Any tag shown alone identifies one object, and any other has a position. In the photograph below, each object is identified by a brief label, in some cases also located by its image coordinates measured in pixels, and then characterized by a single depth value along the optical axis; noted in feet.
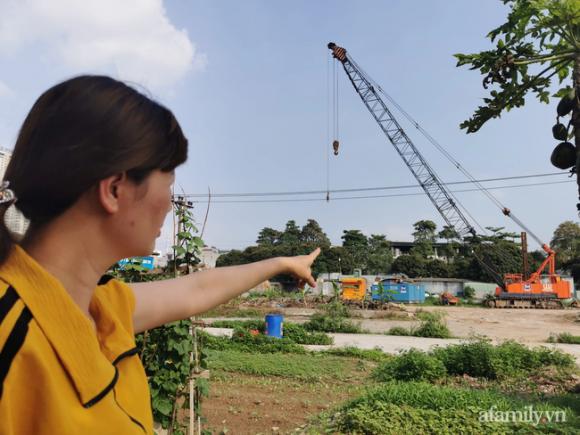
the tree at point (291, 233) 172.86
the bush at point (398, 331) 46.47
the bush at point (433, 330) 44.52
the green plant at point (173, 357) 11.64
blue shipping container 90.33
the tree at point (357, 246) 150.20
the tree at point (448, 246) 143.66
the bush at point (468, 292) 114.97
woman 2.12
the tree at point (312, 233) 172.87
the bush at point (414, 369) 21.58
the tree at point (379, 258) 147.84
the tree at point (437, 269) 138.31
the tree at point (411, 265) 139.95
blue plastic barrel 37.35
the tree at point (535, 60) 8.80
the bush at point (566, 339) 41.27
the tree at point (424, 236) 152.76
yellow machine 73.05
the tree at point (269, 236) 173.79
